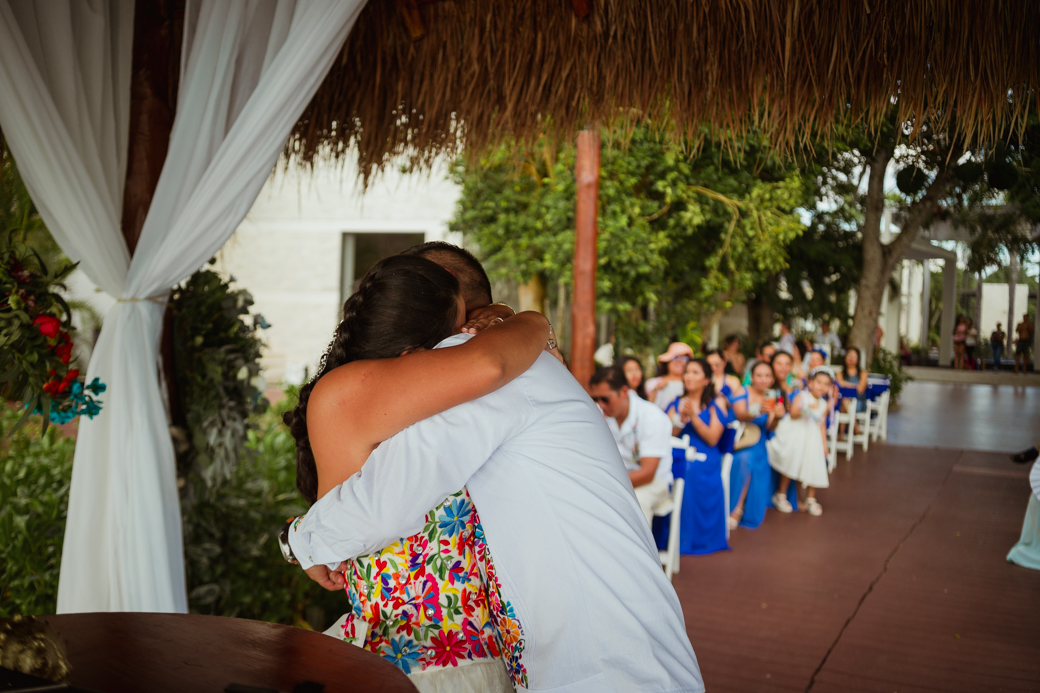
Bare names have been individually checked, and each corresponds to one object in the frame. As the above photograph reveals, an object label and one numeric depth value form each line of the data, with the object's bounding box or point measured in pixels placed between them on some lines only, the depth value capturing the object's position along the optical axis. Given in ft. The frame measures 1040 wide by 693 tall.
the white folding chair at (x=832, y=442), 29.84
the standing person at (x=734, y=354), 31.96
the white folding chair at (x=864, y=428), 35.99
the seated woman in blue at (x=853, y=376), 34.14
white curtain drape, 8.87
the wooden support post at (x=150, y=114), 10.56
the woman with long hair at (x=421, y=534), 5.10
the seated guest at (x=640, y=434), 16.25
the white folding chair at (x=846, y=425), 33.71
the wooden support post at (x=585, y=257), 19.12
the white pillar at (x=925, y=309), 84.31
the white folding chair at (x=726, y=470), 18.97
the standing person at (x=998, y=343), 70.79
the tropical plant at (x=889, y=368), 48.24
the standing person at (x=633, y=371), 18.53
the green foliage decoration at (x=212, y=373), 10.89
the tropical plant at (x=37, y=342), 7.53
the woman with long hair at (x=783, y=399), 24.09
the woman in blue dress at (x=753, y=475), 21.89
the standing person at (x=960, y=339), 75.25
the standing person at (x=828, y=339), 46.44
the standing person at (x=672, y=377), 21.16
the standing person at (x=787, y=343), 35.35
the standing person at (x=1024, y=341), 63.10
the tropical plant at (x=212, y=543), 11.09
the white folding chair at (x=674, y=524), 16.66
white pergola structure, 61.98
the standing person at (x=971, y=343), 75.20
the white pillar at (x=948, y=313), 71.83
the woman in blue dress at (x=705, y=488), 18.88
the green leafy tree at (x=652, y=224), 28.50
